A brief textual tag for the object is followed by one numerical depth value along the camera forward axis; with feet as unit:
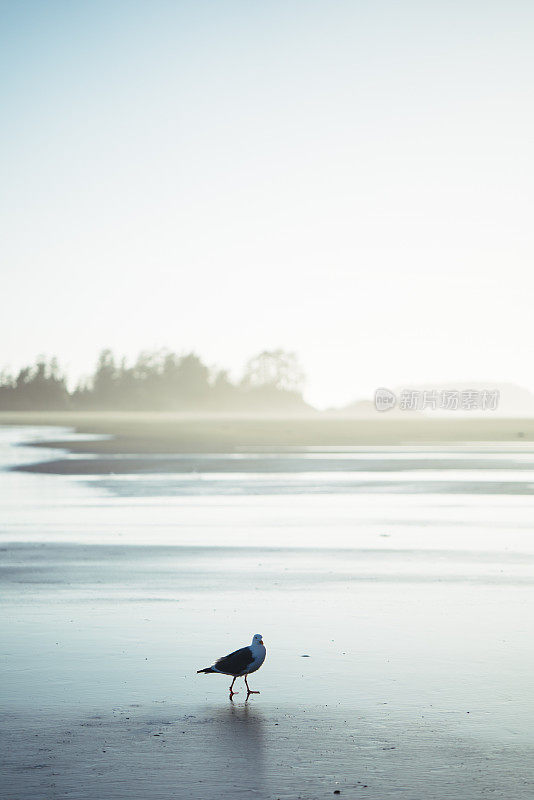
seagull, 25.02
